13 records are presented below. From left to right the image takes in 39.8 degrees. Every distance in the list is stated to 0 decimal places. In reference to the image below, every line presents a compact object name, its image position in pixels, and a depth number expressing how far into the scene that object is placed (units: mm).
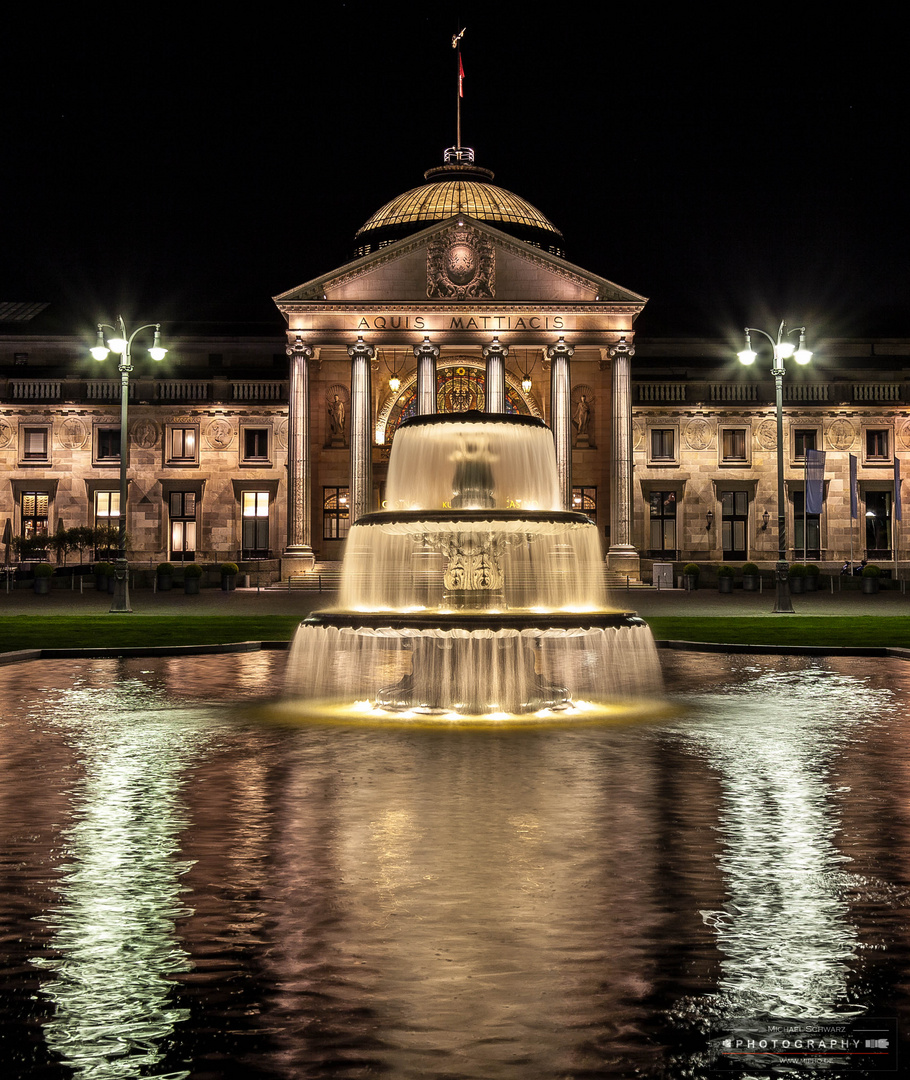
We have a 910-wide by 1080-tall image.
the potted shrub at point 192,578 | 50375
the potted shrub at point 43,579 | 49719
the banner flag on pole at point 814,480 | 47719
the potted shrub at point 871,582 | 52188
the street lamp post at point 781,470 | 34969
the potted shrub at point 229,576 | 54406
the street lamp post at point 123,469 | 34438
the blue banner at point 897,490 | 63531
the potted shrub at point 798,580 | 53750
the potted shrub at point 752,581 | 53594
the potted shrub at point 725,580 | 51656
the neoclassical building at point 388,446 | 70000
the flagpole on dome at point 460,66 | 67625
